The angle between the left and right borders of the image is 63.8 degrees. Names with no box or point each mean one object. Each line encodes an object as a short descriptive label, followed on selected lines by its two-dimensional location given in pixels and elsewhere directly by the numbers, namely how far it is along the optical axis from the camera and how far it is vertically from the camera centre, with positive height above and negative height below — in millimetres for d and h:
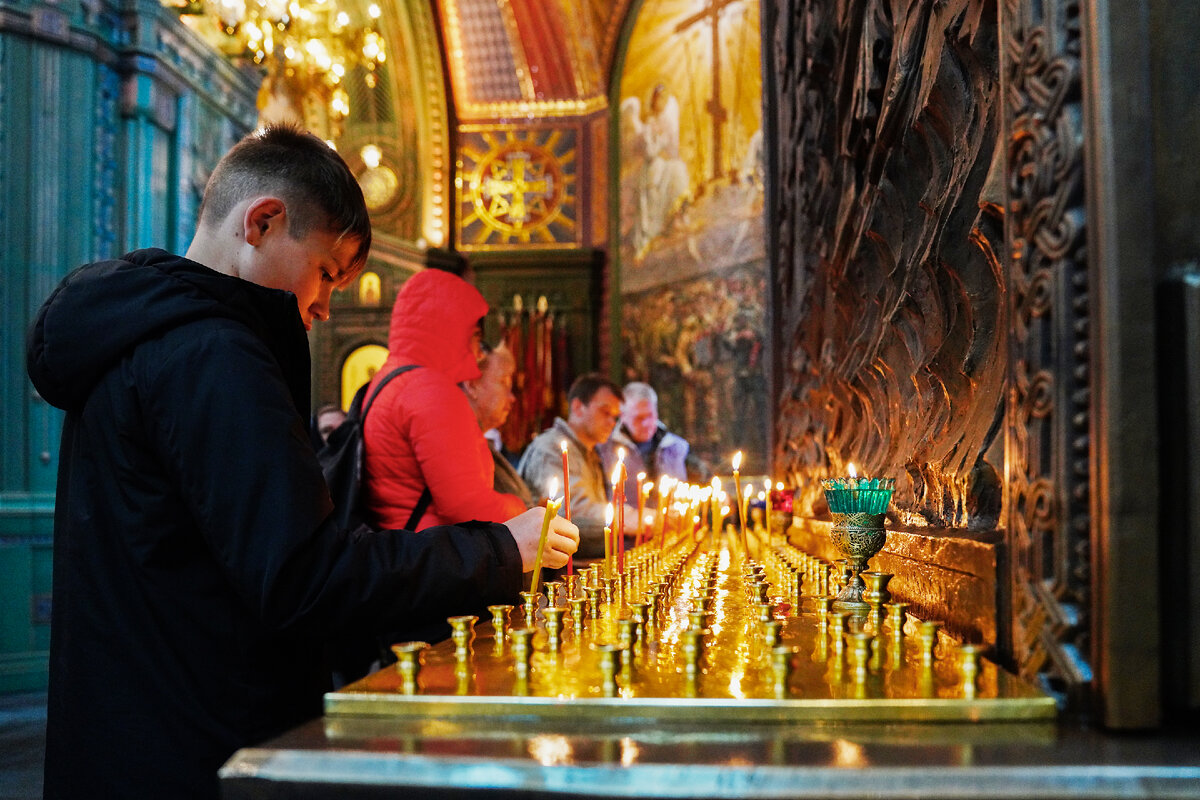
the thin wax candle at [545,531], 1523 -161
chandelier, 7812 +3566
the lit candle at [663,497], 2824 -199
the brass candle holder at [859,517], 1734 -158
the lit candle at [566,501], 1854 -147
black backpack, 2854 -122
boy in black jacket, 1304 -162
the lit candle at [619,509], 2072 -186
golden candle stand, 1062 -305
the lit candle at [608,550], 2164 -278
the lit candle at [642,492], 3271 -218
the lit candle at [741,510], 2601 -223
